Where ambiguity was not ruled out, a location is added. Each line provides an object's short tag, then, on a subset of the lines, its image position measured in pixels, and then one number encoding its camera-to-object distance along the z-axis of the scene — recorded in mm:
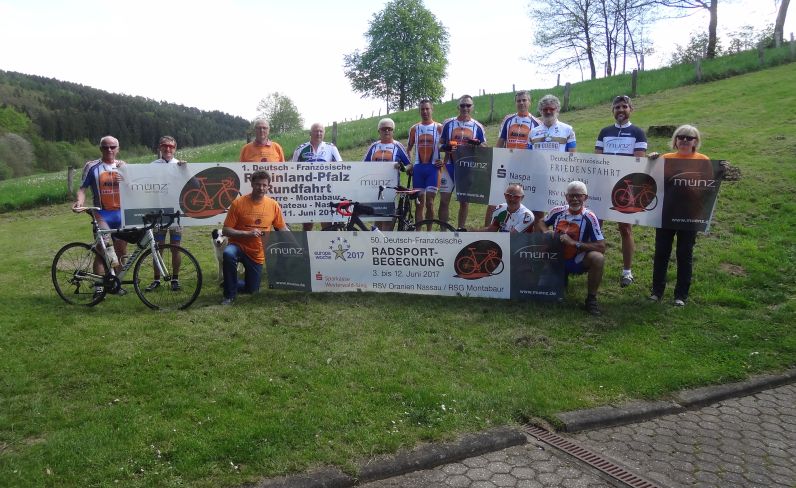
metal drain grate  3920
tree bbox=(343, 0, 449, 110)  54312
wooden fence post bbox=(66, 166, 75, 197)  19344
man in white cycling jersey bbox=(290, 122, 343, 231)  8838
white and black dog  7430
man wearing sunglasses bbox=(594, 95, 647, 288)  7492
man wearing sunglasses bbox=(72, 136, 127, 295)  7707
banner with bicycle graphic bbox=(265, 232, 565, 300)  7141
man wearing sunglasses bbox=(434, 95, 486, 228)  8414
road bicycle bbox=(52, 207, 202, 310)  7176
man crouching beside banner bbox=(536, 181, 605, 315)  6820
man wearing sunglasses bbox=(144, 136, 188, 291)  7262
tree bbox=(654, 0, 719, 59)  34375
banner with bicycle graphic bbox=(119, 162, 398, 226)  8367
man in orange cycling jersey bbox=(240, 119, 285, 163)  8664
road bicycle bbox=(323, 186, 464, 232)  8328
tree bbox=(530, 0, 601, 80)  48906
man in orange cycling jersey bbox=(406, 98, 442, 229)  8555
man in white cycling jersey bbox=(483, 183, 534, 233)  7188
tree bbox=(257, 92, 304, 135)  83688
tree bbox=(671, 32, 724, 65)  39941
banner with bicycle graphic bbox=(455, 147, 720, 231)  7215
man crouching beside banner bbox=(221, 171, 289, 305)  7168
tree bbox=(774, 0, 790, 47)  32969
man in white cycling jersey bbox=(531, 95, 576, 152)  7957
